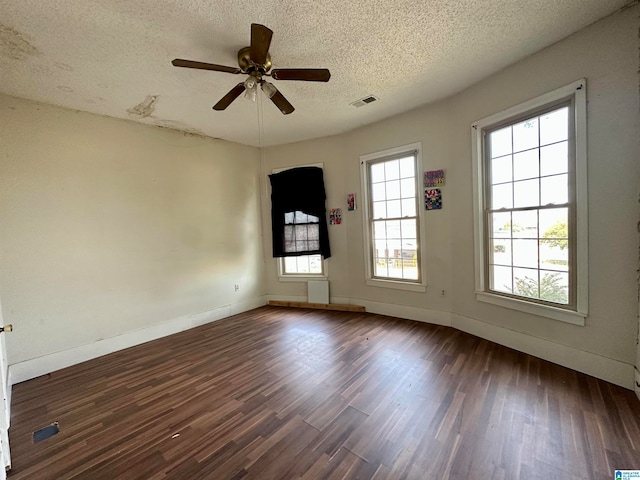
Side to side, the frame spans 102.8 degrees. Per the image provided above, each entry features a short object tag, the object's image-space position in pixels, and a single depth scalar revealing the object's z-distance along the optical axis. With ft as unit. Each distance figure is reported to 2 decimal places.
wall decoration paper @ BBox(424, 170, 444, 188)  10.78
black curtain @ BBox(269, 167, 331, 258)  14.30
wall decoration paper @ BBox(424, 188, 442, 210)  10.94
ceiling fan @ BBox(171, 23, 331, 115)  5.56
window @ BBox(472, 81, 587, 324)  7.31
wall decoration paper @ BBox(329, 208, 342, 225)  14.11
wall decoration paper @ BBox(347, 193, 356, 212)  13.53
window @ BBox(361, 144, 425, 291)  11.84
